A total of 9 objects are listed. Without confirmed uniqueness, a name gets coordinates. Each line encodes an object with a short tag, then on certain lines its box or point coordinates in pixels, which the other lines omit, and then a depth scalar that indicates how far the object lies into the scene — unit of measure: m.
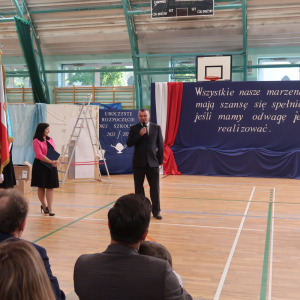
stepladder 8.84
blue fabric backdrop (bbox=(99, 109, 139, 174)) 10.84
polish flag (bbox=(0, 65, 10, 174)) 3.87
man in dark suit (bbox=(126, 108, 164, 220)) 5.24
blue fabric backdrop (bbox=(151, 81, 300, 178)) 10.27
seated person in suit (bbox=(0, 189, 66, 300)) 1.76
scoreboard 11.72
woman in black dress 5.18
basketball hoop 11.38
